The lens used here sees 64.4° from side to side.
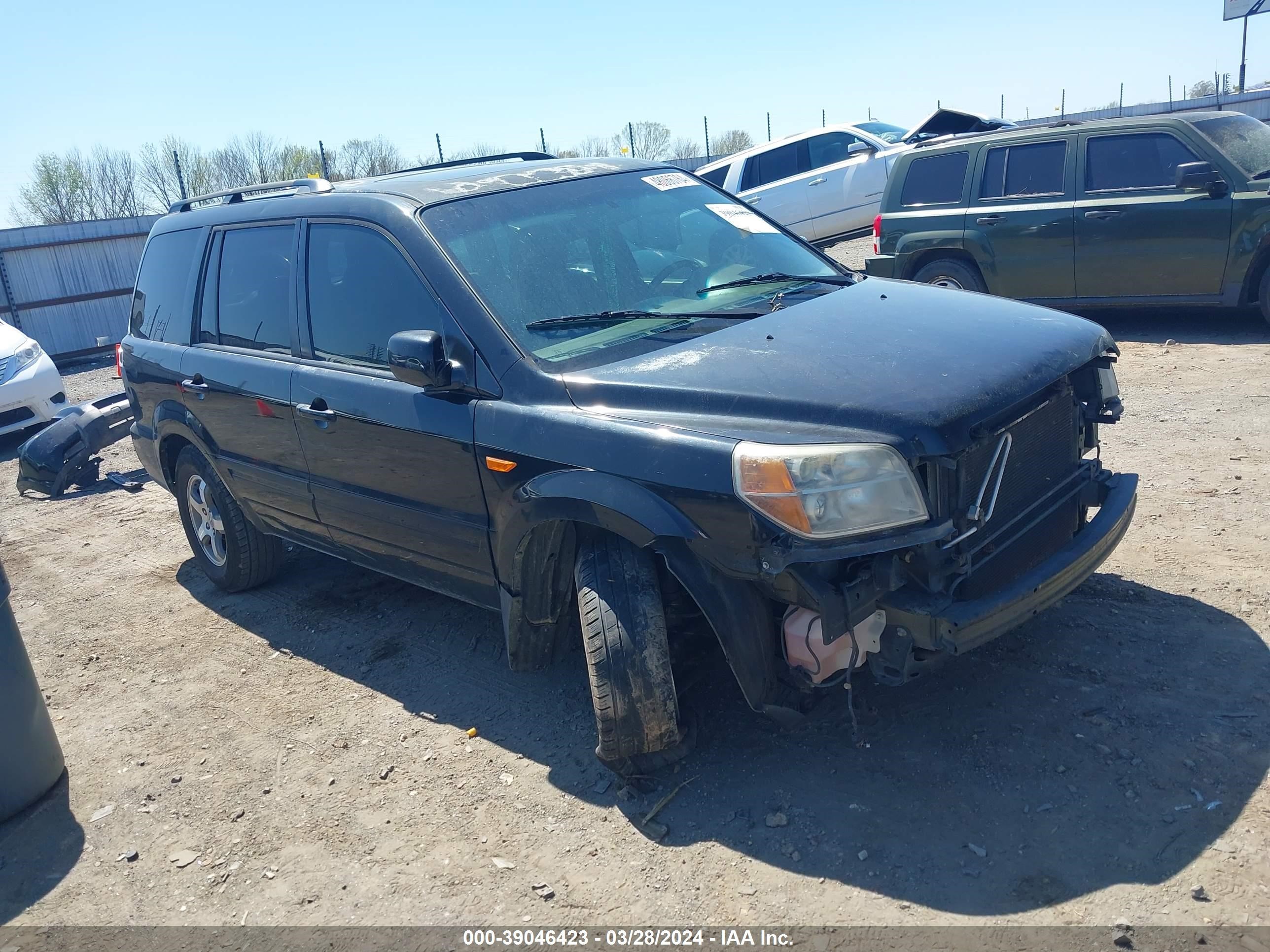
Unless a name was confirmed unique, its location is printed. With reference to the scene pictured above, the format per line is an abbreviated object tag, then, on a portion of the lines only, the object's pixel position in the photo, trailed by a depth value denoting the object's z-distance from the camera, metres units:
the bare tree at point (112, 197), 27.31
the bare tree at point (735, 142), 31.92
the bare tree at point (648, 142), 23.33
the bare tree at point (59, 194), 27.47
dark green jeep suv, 7.96
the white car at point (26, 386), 10.20
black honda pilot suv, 2.88
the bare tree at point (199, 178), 24.55
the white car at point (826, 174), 13.99
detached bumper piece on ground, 8.27
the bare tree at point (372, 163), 24.39
